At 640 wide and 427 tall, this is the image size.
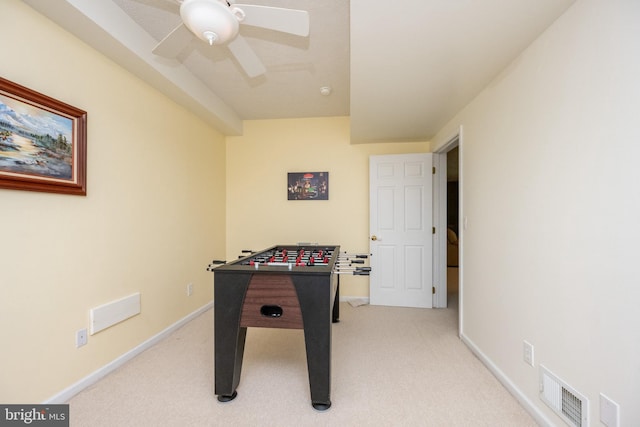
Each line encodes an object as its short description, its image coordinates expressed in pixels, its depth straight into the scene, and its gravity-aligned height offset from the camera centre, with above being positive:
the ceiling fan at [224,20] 1.19 +0.95
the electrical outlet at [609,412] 1.07 -0.82
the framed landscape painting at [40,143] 1.40 +0.41
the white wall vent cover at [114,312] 1.87 -0.76
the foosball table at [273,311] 1.58 -0.60
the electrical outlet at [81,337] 1.76 -0.84
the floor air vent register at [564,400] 1.22 -0.93
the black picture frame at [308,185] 3.73 +0.38
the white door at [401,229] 3.44 -0.22
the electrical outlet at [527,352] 1.57 -0.84
